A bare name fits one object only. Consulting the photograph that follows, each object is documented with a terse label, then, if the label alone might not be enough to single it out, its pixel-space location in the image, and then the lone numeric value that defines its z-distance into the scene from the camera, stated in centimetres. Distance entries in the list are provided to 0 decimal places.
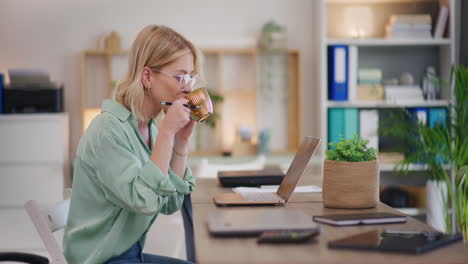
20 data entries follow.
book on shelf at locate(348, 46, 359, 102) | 470
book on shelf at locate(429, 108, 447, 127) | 465
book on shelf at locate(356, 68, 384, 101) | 484
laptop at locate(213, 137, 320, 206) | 199
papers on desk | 231
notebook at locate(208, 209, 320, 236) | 149
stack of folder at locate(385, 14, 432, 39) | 480
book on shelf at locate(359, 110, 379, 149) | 479
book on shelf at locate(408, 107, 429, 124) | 473
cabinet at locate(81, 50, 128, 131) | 528
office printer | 502
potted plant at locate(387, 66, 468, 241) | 413
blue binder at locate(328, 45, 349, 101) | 469
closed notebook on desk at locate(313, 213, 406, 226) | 163
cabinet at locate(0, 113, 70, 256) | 512
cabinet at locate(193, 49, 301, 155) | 534
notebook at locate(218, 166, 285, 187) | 248
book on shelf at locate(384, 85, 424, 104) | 482
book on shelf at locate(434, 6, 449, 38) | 474
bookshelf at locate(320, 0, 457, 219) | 481
